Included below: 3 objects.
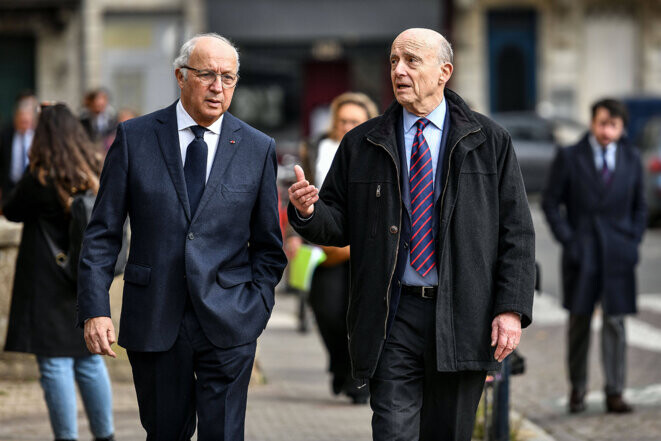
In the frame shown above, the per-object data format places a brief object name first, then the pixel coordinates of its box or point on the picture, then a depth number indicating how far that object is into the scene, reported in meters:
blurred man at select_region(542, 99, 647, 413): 12.07
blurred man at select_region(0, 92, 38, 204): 18.80
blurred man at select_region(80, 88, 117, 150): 20.78
